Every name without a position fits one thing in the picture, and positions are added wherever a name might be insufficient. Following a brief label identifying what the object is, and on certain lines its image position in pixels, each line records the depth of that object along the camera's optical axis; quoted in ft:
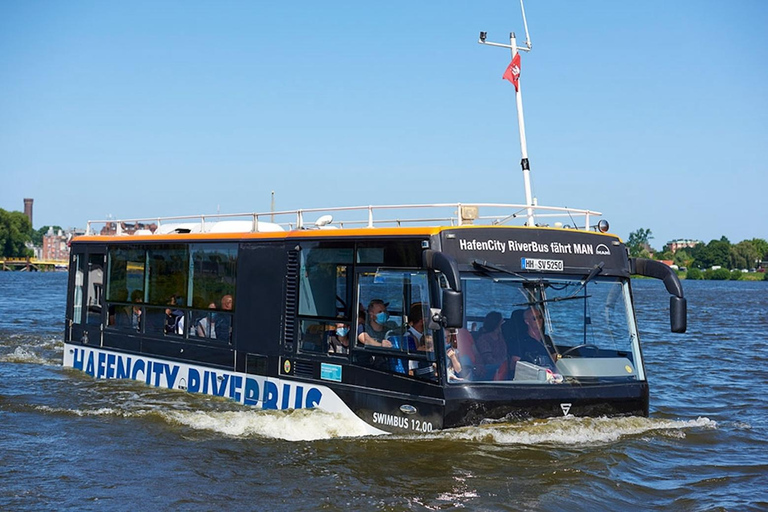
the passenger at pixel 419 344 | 33.53
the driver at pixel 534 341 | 34.58
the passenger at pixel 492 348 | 33.83
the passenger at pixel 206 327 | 44.09
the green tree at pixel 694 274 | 609.83
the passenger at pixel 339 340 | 37.09
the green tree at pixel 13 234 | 518.78
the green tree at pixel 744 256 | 607.78
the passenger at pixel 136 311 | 49.14
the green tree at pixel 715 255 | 624.18
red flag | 46.06
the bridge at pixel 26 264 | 536.42
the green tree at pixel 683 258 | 587.72
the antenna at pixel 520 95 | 43.83
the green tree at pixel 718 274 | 612.29
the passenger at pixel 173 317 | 46.37
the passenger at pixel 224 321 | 42.96
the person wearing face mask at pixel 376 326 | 35.32
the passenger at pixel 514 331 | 34.40
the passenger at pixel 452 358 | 33.14
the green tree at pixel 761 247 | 614.75
